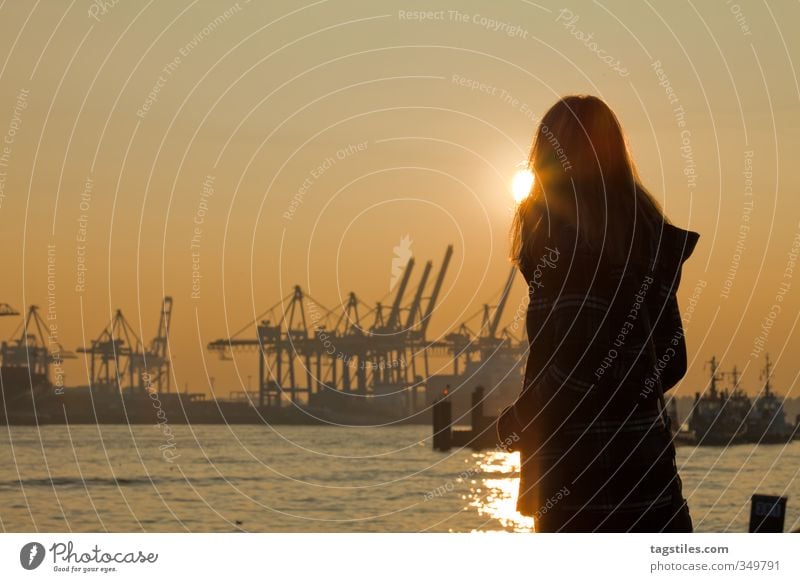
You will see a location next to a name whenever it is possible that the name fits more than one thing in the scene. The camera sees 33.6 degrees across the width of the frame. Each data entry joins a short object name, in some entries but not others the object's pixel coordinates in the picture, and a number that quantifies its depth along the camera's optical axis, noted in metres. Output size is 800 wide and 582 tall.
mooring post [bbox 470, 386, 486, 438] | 57.34
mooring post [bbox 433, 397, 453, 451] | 58.68
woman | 3.19
